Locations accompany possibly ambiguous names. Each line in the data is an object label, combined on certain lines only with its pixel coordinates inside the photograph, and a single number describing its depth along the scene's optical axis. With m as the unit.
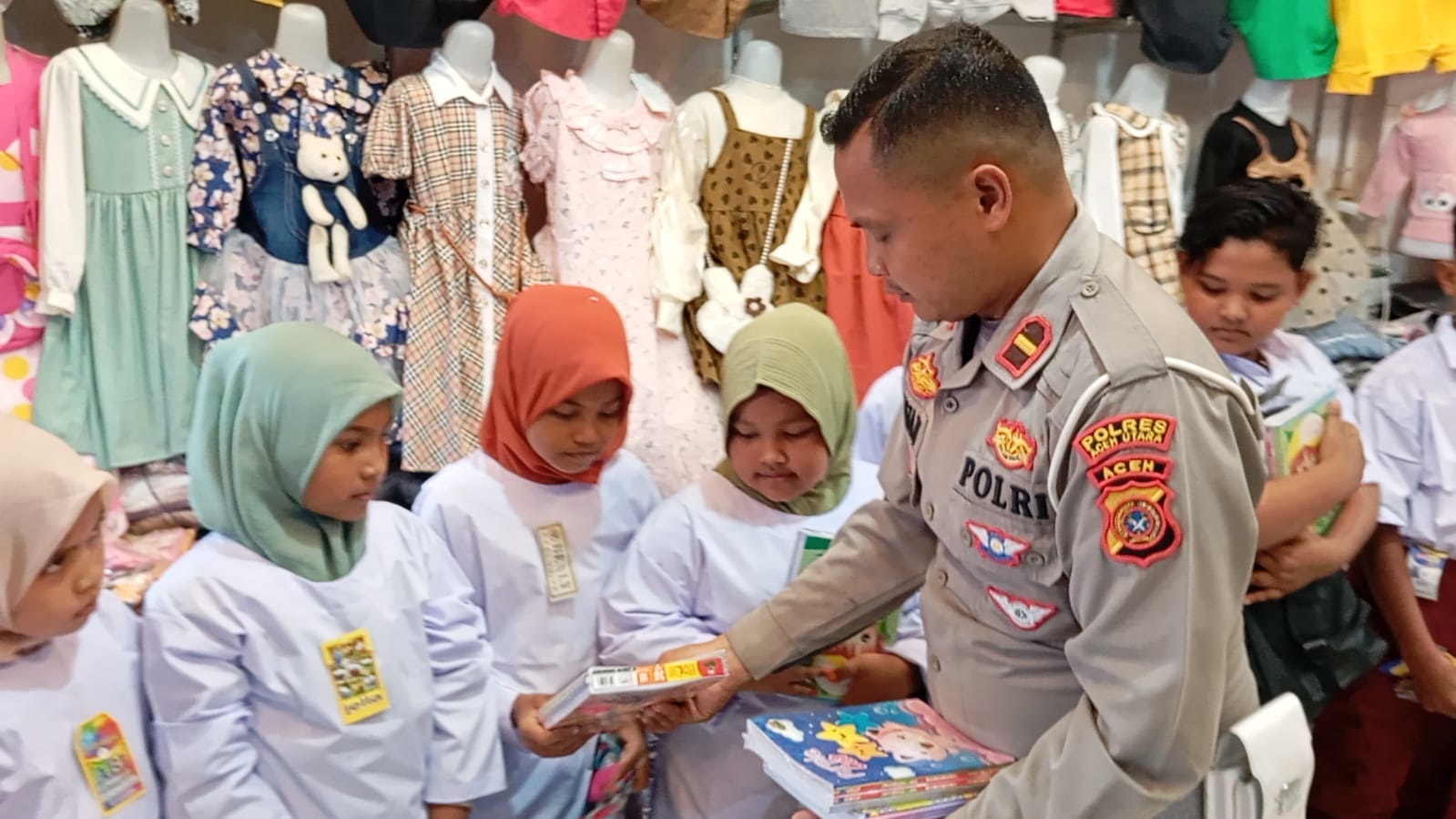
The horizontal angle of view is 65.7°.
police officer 1.04
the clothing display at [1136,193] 3.17
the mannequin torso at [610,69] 2.80
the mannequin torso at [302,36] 2.52
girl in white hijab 1.37
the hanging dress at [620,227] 2.77
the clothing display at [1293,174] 3.24
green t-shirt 3.24
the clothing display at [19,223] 2.32
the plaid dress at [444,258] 2.62
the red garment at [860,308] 3.01
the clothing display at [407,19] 2.57
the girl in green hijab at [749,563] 1.90
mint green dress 2.33
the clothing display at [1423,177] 3.37
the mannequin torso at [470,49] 2.65
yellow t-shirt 3.27
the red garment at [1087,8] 3.08
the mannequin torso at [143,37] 2.37
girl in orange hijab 1.96
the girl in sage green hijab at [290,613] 1.57
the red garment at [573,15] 2.68
